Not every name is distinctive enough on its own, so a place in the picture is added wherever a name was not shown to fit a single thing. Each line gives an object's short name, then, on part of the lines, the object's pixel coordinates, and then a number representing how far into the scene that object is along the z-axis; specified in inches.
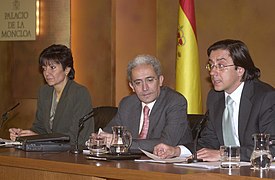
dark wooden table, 155.3
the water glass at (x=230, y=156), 164.7
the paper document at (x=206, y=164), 164.2
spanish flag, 280.2
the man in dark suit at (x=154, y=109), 217.2
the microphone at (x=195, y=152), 176.5
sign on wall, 353.6
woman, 247.0
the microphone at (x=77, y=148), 206.0
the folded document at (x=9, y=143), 232.2
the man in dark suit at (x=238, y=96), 191.4
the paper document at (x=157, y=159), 179.7
